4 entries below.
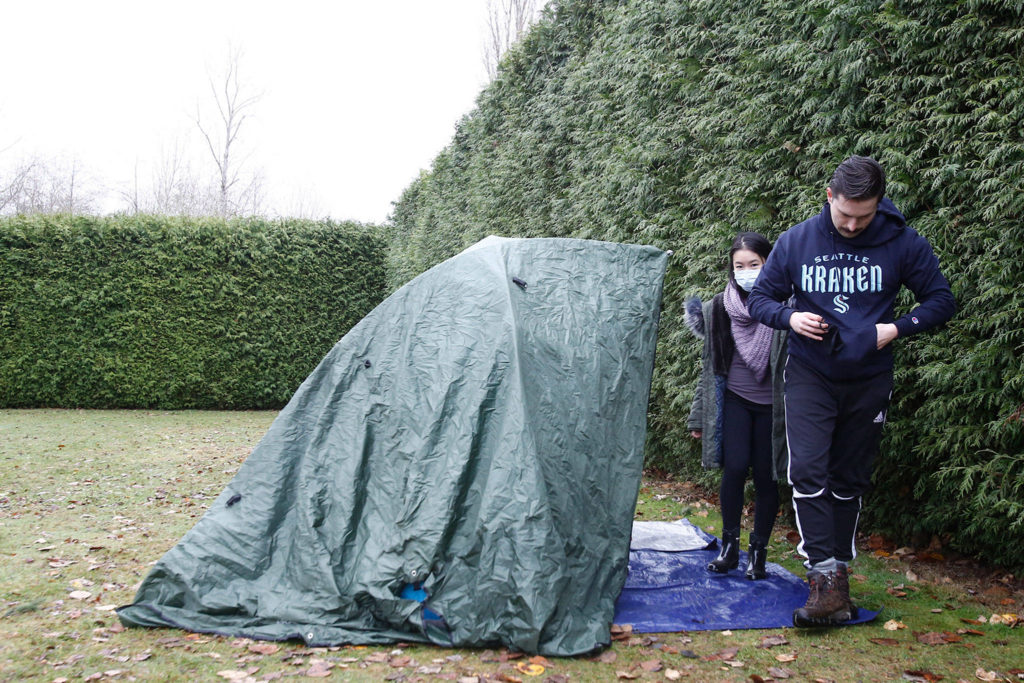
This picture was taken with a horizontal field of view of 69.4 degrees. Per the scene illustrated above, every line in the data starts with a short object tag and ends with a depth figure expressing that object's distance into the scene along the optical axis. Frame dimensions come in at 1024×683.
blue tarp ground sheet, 2.83
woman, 3.22
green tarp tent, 2.65
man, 2.65
